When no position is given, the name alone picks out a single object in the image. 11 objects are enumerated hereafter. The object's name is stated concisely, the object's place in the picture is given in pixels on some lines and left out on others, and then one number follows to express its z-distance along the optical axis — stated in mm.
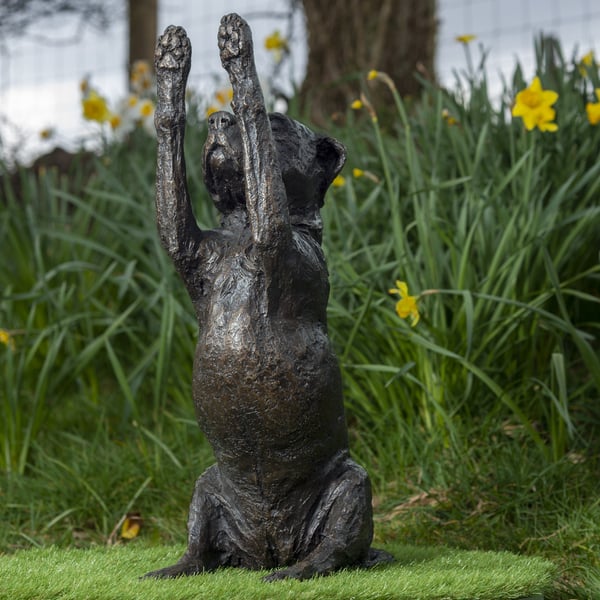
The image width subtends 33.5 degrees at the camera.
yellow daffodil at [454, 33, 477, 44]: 4188
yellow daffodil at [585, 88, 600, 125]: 3737
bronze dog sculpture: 2338
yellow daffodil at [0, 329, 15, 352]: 3748
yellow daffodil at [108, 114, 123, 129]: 5324
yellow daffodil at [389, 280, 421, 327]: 3102
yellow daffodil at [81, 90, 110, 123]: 5012
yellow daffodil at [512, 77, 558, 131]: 3539
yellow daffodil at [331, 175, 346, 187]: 4129
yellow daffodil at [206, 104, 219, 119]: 5199
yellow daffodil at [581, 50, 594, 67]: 4504
